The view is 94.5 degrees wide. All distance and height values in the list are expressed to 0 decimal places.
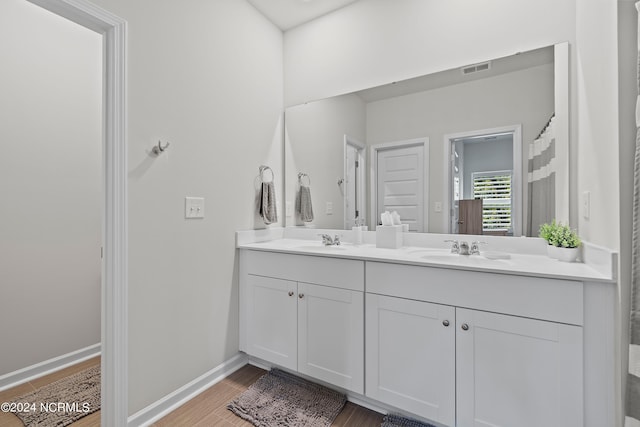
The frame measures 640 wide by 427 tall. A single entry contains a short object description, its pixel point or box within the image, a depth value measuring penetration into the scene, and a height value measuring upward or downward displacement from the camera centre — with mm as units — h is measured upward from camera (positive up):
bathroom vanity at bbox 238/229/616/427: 1104 -533
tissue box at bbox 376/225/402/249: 1894 -141
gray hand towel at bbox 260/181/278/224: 2238 +78
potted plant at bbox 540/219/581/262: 1375 -130
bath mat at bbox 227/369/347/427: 1537 -1065
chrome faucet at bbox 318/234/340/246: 2141 -194
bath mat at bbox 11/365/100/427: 1566 -1084
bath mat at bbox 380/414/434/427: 1479 -1057
